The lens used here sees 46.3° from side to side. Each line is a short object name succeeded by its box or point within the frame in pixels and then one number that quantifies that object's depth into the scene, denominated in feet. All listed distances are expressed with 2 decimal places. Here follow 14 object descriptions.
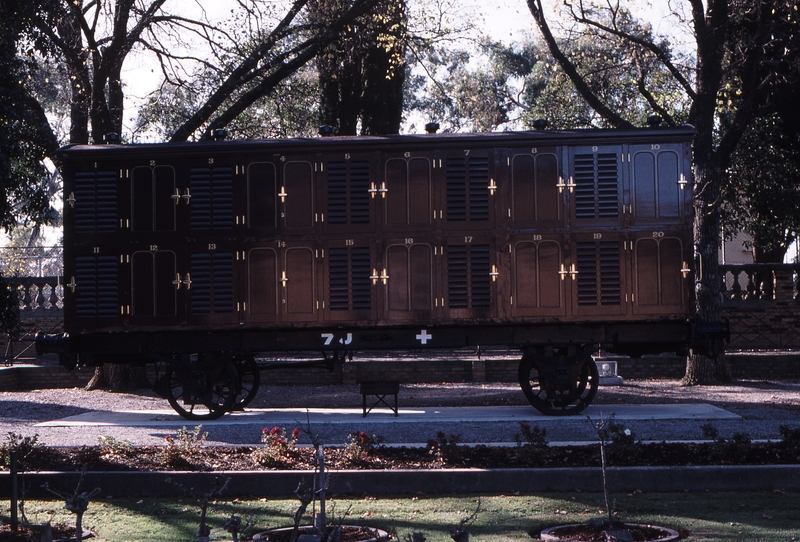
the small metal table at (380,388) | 50.31
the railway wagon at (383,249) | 49.85
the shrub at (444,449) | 33.42
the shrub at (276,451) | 33.55
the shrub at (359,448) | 33.68
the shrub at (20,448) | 34.27
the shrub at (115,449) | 35.78
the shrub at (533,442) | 33.76
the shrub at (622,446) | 33.19
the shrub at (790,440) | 33.75
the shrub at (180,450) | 33.88
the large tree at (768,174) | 84.28
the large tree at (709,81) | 65.62
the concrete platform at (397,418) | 48.85
